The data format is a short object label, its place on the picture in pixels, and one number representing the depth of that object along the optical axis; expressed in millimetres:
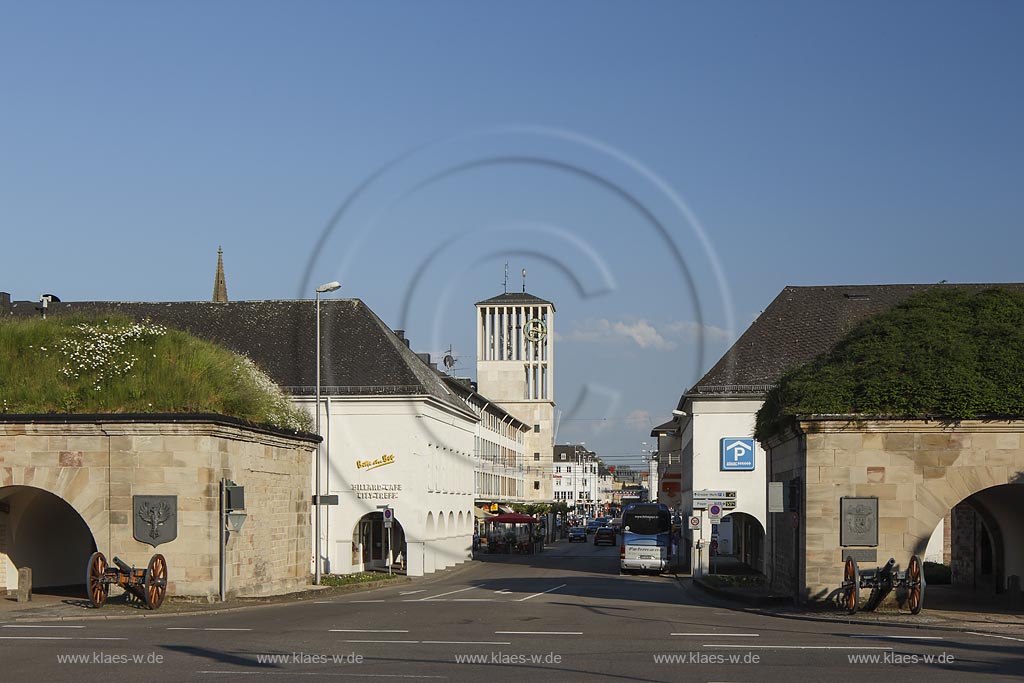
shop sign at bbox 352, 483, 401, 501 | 54344
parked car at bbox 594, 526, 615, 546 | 96062
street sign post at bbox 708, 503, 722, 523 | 43850
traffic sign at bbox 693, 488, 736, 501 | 41106
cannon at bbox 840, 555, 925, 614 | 22750
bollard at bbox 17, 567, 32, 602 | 26391
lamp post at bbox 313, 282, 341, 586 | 39312
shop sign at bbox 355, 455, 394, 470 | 54656
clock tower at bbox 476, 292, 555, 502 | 114375
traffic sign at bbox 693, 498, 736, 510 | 42262
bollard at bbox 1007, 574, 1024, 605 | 25856
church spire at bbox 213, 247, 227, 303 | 103875
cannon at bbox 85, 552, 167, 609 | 23891
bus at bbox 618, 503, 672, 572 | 51844
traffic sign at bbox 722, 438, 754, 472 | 54125
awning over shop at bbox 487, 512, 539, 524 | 70875
